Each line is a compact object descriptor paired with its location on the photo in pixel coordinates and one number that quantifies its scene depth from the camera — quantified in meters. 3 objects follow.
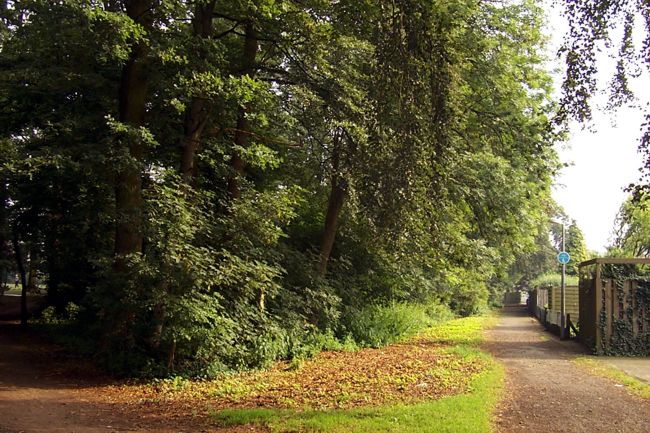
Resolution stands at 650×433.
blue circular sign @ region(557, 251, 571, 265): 25.75
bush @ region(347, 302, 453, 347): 18.34
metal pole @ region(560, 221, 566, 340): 20.12
